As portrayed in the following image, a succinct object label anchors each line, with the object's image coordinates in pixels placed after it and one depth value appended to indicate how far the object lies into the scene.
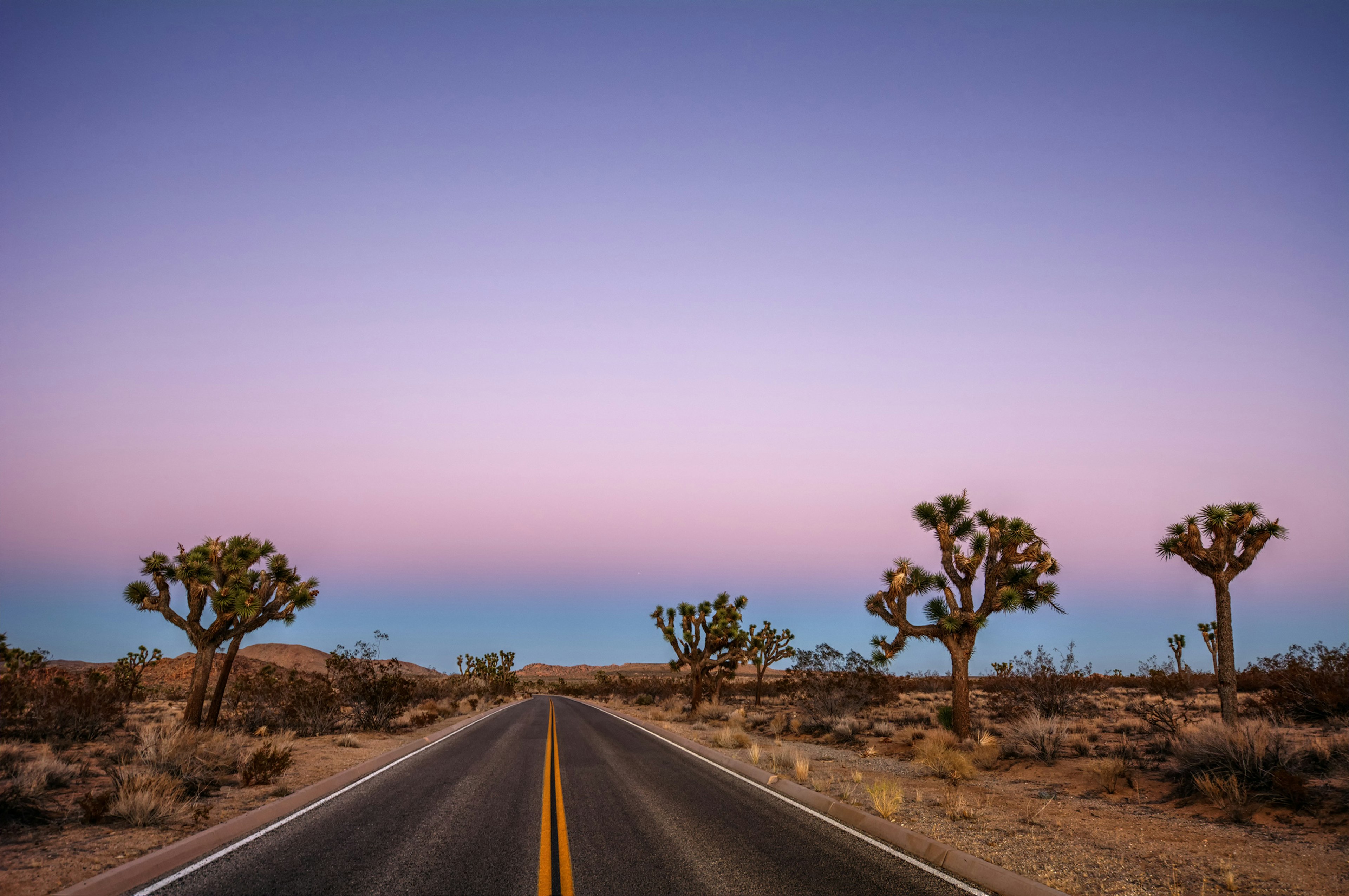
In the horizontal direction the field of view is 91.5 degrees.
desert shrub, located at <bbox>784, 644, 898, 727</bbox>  27.59
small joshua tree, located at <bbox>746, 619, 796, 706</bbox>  41.84
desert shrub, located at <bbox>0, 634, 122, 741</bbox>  17.52
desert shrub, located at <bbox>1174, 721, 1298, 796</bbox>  10.66
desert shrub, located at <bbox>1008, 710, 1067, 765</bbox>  15.82
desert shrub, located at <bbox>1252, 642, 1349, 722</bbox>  16.44
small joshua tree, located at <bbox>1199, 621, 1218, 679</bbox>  39.44
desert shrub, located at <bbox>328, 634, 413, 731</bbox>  25.17
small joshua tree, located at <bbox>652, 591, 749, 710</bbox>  38.16
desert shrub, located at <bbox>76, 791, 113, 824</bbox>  8.74
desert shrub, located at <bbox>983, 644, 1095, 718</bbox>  21.61
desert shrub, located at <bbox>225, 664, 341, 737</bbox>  21.97
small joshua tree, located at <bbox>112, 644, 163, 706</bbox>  29.47
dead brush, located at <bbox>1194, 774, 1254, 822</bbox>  9.90
